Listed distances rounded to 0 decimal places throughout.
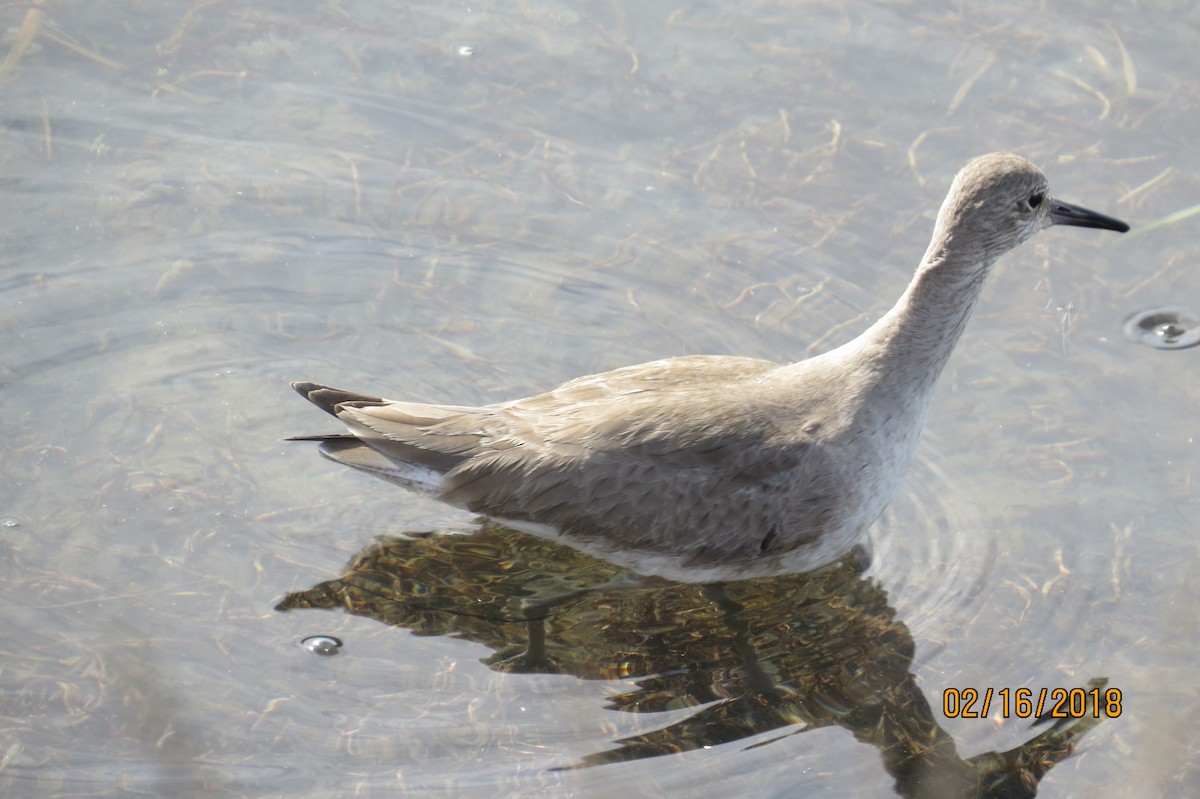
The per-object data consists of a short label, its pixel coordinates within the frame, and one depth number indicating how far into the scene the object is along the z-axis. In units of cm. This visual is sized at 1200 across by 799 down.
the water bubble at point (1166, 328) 1452
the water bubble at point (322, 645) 1168
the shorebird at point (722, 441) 1184
